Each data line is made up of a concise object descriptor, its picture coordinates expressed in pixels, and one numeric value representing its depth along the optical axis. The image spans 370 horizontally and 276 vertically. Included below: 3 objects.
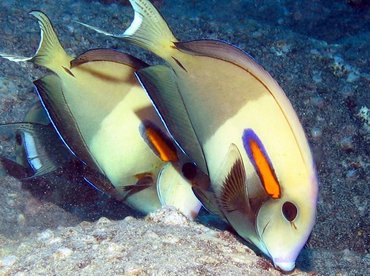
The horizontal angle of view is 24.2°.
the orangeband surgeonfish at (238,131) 0.70
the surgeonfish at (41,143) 0.93
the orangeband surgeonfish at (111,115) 0.81
